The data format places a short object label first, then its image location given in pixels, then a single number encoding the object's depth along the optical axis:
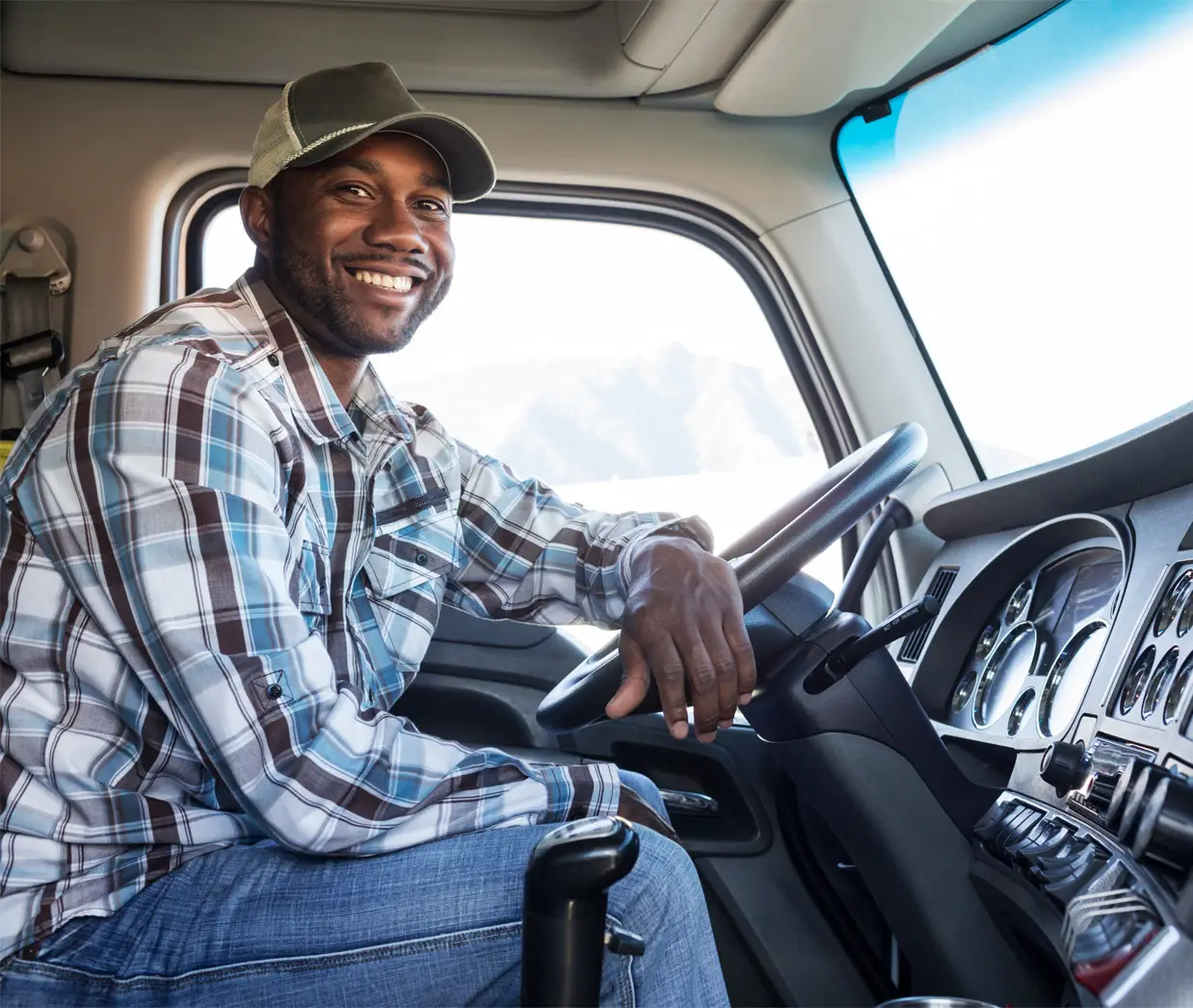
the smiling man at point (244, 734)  0.97
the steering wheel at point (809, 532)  1.23
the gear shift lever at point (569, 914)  0.79
